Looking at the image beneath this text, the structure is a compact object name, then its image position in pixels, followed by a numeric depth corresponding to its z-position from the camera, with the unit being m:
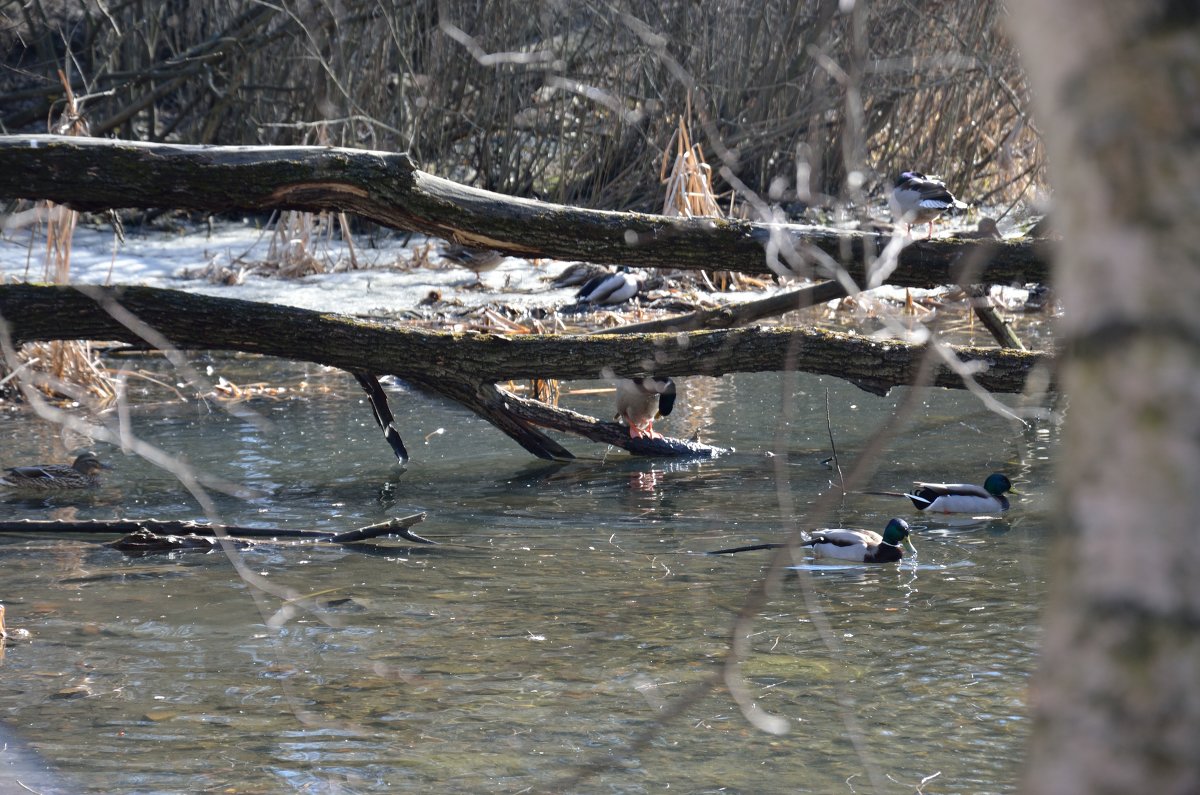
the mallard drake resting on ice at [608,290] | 25.37
